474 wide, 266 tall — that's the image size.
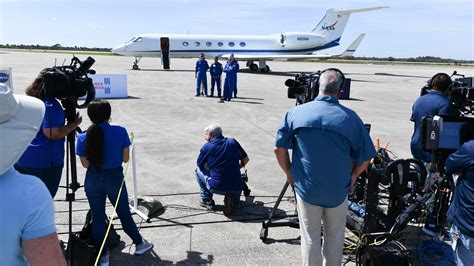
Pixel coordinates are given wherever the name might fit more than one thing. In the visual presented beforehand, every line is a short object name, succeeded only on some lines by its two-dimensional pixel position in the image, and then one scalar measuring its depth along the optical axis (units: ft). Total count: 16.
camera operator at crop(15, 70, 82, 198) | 12.88
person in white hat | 5.04
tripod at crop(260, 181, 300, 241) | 15.80
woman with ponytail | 13.11
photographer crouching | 17.98
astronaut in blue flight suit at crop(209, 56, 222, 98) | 57.16
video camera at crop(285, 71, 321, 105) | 15.43
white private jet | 107.45
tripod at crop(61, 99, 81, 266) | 12.75
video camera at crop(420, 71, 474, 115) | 16.55
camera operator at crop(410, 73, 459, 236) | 16.70
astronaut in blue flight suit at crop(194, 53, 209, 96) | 57.57
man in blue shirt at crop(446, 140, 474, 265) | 10.46
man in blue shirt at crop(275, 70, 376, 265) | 10.94
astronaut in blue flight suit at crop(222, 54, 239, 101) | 54.90
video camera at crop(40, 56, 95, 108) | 12.35
